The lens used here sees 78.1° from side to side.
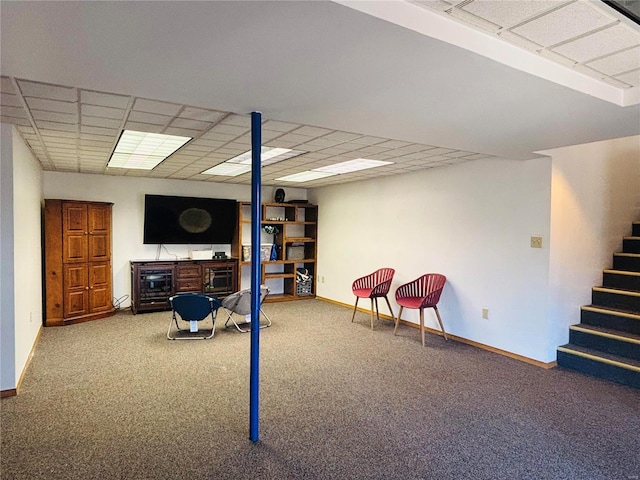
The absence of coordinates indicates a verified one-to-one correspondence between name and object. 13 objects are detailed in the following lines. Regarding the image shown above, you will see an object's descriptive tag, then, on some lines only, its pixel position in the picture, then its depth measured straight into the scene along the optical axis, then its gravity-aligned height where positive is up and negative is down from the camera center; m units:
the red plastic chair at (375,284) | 5.80 -0.85
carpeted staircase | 3.95 -1.08
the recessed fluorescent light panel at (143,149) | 3.89 +0.92
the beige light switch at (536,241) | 4.35 -0.10
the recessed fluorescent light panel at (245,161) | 4.53 +0.91
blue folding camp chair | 5.07 -1.03
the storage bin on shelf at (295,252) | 8.22 -0.44
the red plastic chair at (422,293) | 5.02 -0.84
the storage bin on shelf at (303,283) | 8.12 -1.08
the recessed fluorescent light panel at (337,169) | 5.17 +0.91
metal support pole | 2.78 -0.30
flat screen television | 6.83 +0.20
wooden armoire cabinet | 5.55 -0.45
